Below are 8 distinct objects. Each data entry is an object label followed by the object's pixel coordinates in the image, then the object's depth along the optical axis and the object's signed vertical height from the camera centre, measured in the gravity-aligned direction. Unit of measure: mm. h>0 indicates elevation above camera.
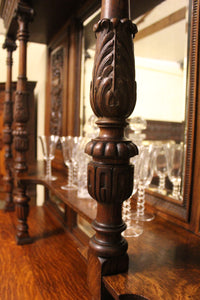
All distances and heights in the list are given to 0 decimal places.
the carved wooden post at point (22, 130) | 1432 -26
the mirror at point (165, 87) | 888 +169
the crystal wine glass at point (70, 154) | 1309 -132
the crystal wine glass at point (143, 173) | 856 -147
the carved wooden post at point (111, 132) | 435 -8
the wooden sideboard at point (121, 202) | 438 -167
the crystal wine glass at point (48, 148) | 1509 -123
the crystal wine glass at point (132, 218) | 792 -275
